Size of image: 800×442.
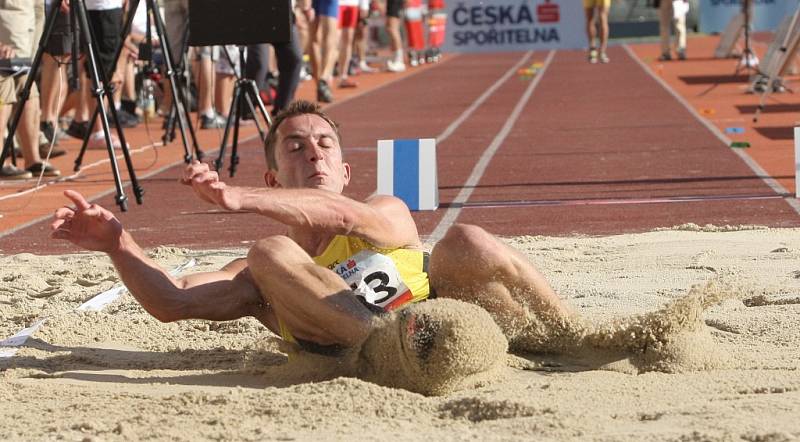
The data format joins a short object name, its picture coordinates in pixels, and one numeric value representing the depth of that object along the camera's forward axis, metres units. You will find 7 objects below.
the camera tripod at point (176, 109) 18.60
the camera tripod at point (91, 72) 15.71
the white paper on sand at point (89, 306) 10.16
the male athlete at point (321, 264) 8.51
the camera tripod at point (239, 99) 18.80
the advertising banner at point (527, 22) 62.97
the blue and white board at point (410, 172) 16.31
